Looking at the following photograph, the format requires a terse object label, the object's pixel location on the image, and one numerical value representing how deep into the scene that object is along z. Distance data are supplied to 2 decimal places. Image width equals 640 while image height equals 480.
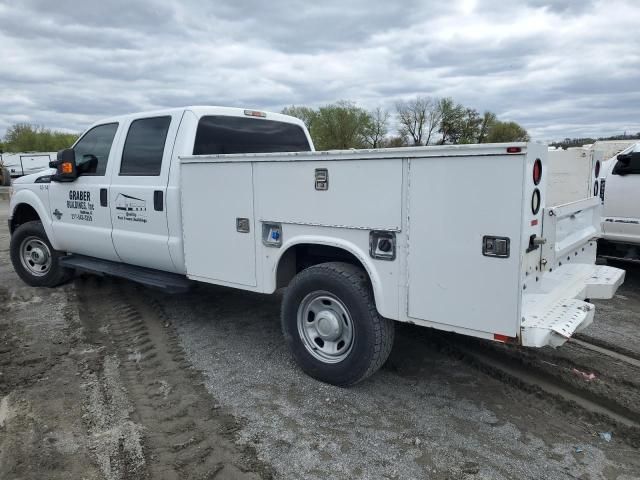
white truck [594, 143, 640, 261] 6.48
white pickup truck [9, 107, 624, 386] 3.05
